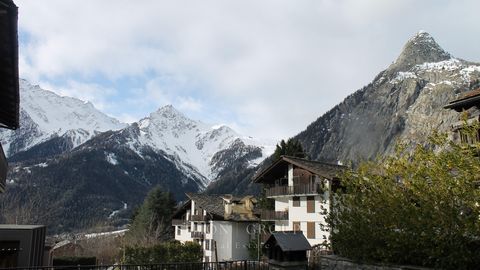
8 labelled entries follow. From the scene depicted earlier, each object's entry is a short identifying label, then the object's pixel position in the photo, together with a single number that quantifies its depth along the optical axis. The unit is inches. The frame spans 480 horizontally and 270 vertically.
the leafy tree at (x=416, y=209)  393.4
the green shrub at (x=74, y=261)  1669.7
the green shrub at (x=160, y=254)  1642.5
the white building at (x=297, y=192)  1482.5
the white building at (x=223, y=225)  1946.4
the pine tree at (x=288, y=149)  1892.2
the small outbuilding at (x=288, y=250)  520.7
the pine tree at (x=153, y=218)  2233.8
